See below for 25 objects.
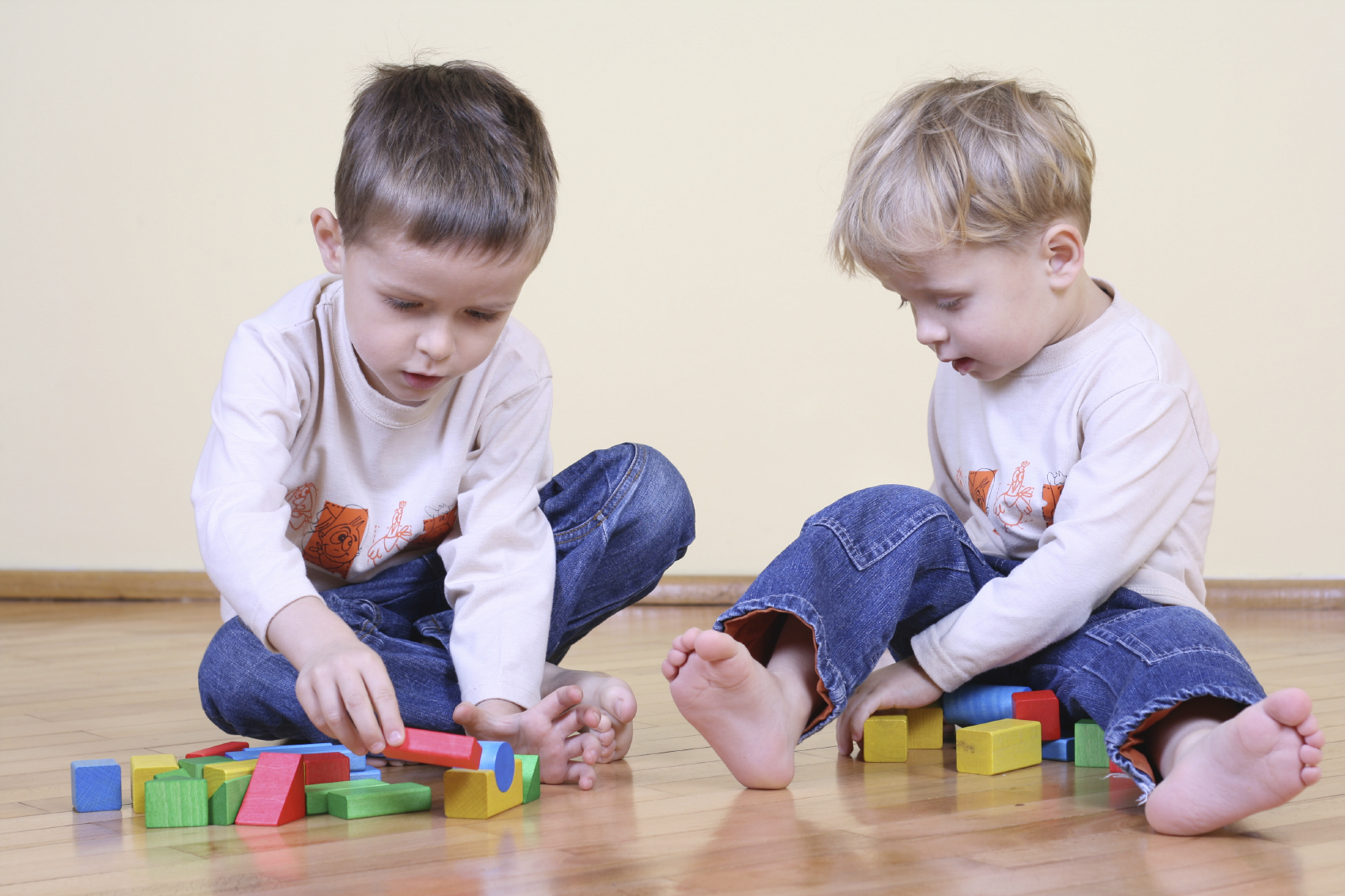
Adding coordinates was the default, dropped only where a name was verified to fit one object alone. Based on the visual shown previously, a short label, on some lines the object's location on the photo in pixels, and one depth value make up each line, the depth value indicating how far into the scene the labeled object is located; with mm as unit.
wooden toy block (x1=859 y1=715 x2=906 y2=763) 1612
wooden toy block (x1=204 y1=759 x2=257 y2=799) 1480
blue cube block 1507
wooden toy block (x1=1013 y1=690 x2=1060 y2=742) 1620
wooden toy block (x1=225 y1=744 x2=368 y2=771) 1553
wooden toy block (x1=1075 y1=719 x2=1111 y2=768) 1594
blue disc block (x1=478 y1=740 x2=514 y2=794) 1485
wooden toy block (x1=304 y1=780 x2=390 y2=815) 1498
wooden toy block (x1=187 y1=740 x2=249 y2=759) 1582
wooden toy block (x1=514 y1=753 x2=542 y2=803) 1518
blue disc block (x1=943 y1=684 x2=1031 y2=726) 1636
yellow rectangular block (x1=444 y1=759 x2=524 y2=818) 1479
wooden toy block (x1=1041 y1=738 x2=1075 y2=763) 1611
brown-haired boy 1569
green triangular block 1476
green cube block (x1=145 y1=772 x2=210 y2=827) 1474
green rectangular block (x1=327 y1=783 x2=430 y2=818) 1484
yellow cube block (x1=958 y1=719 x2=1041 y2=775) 1565
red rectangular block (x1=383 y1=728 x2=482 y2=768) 1463
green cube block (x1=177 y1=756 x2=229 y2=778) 1515
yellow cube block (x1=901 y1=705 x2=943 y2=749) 1643
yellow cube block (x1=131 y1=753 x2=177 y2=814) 1511
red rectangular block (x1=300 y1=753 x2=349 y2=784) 1521
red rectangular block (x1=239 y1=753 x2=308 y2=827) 1476
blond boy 1517
